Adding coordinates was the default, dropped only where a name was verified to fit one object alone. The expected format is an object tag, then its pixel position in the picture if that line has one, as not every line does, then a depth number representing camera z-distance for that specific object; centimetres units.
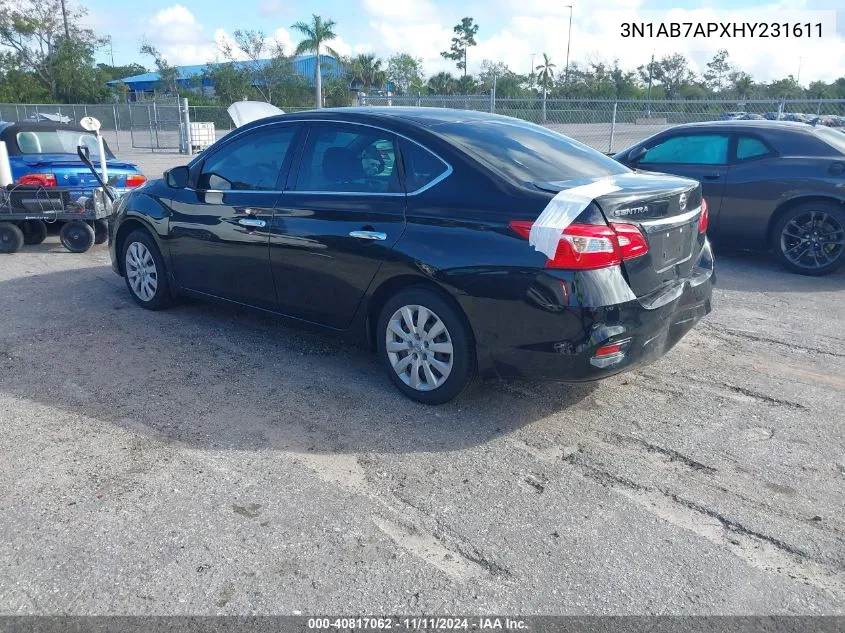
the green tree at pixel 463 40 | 6856
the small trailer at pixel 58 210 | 839
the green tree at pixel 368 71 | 5865
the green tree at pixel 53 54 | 4769
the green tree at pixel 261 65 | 5247
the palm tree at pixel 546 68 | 6639
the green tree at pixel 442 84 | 6009
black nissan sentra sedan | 369
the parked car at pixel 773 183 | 755
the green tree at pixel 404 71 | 6131
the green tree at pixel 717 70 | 4638
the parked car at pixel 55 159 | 903
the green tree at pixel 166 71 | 5694
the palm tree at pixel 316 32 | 4478
